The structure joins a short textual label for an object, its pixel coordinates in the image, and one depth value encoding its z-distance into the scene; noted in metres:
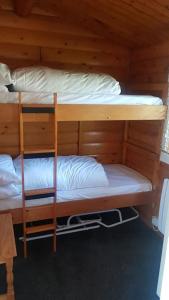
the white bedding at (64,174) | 2.48
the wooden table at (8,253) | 1.66
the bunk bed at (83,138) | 2.14
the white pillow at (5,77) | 2.06
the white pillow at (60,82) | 2.13
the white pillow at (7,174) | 2.33
